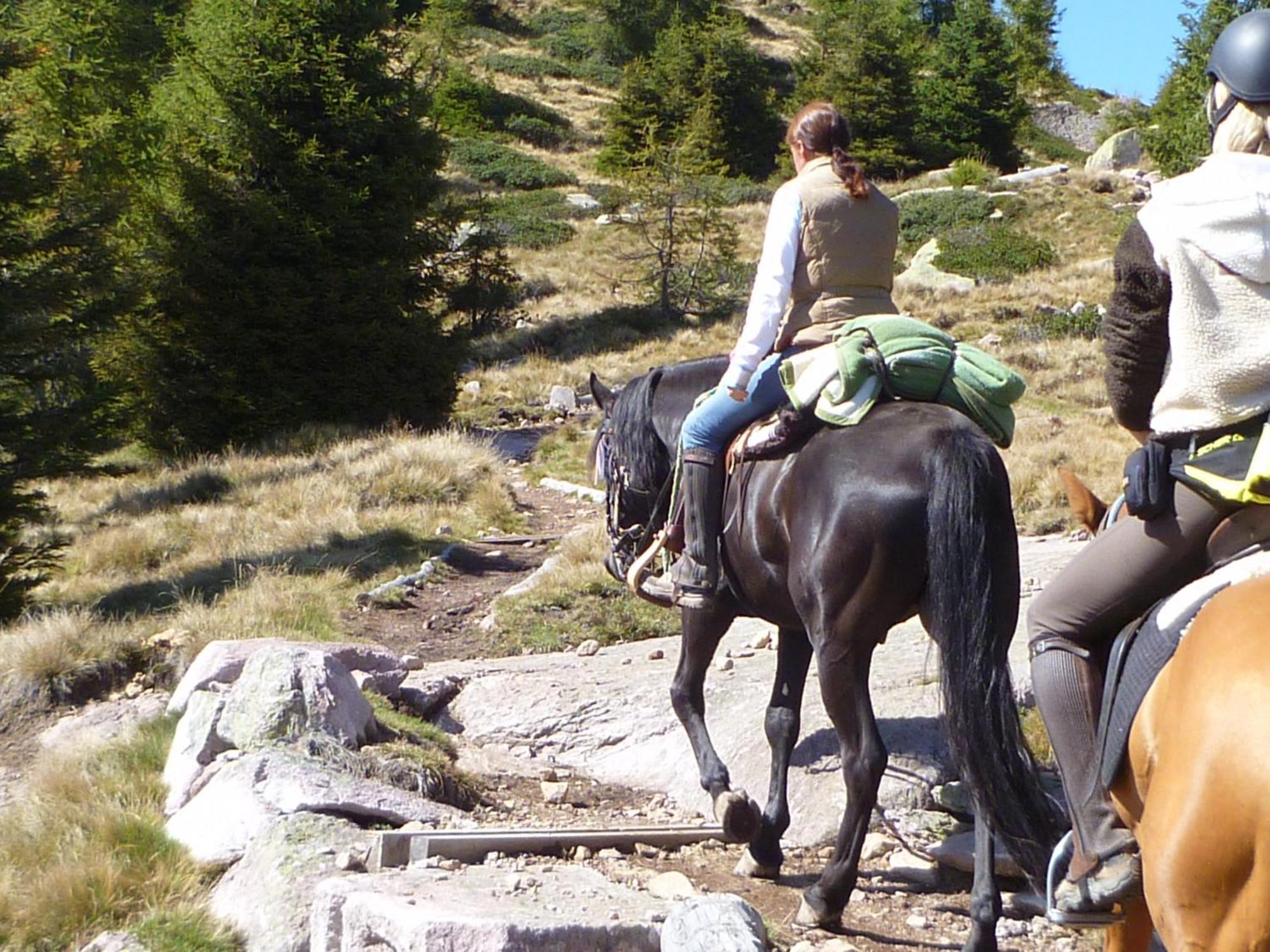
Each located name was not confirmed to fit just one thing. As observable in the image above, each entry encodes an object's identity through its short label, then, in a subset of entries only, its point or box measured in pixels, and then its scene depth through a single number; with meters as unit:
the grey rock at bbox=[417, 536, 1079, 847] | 5.79
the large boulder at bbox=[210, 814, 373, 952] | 4.55
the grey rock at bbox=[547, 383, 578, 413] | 21.14
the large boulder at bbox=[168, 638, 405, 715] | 6.85
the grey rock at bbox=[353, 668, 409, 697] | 7.12
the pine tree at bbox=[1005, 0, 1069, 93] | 59.56
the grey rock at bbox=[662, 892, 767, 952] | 3.87
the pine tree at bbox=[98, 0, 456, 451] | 17.98
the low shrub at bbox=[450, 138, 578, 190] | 45.78
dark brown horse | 4.23
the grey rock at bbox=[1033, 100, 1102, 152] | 58.56
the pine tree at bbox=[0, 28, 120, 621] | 11.23
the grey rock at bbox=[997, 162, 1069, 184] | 38.00
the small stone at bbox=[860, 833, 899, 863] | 5.51
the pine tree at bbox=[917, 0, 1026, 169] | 45.22
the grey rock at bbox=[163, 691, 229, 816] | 5.79
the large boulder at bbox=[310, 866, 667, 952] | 3.98
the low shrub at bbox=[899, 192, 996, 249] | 34.03
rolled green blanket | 4.84
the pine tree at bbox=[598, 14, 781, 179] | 46.66
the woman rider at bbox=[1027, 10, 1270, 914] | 2.88
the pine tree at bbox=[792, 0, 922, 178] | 43.69
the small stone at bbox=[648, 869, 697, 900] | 4.84
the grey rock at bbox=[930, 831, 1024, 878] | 5.17
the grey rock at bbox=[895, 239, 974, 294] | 28.92
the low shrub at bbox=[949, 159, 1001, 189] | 38.25
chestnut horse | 2.48
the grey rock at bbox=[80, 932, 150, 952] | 4.46
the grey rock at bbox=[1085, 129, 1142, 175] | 41.09
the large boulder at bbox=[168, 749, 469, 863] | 5.18
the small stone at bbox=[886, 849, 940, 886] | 5.26
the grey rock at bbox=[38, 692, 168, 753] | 7.06
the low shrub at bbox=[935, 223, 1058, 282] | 29.86
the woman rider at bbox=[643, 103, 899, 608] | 5.09
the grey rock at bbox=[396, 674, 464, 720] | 7.29
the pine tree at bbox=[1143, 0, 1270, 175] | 27.12
